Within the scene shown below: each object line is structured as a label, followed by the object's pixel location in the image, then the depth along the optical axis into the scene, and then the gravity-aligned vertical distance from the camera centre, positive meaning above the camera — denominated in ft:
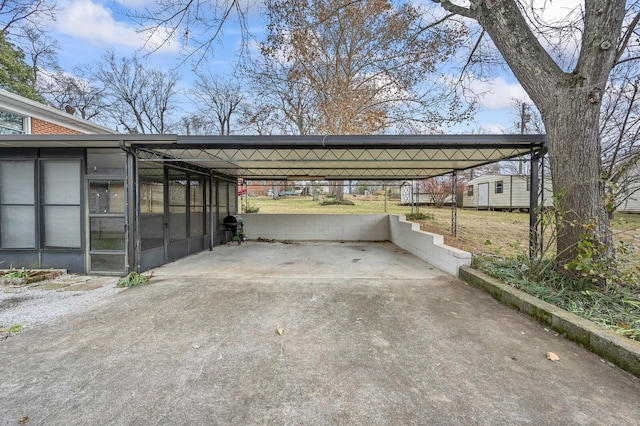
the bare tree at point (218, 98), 67.05 +27.65
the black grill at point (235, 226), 32.73 -2.33
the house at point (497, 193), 53.42 +2.90
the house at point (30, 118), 21.90 +7.75
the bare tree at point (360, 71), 34.73 +19.16
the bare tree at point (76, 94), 51.12 +23.33
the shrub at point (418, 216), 36.69 -1.25
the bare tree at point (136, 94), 68.49 +29.80
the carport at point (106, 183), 16.15 +1.47
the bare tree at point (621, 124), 13.04 +4.65
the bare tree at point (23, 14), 28.06 +21.04
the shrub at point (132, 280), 15.49 -4.23
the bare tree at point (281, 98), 41.50 +17.88
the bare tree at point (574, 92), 11.59 +5.14
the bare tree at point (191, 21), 14.52 +10.05
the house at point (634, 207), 48.76 +0.01
